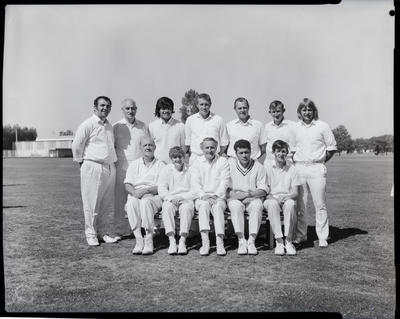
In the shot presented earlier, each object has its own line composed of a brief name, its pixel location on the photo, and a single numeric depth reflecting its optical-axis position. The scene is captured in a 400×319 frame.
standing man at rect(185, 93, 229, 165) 6.27
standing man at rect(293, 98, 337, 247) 6.06
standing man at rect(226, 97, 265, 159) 6.32
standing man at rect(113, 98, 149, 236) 6.53
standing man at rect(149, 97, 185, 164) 6.57
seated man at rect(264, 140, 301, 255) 5.66
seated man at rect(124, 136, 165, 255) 5.77
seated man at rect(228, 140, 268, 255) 5.62
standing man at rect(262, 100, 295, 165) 6.27
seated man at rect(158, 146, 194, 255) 5.67
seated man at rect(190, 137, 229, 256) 5.60
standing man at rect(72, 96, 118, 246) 6.13
